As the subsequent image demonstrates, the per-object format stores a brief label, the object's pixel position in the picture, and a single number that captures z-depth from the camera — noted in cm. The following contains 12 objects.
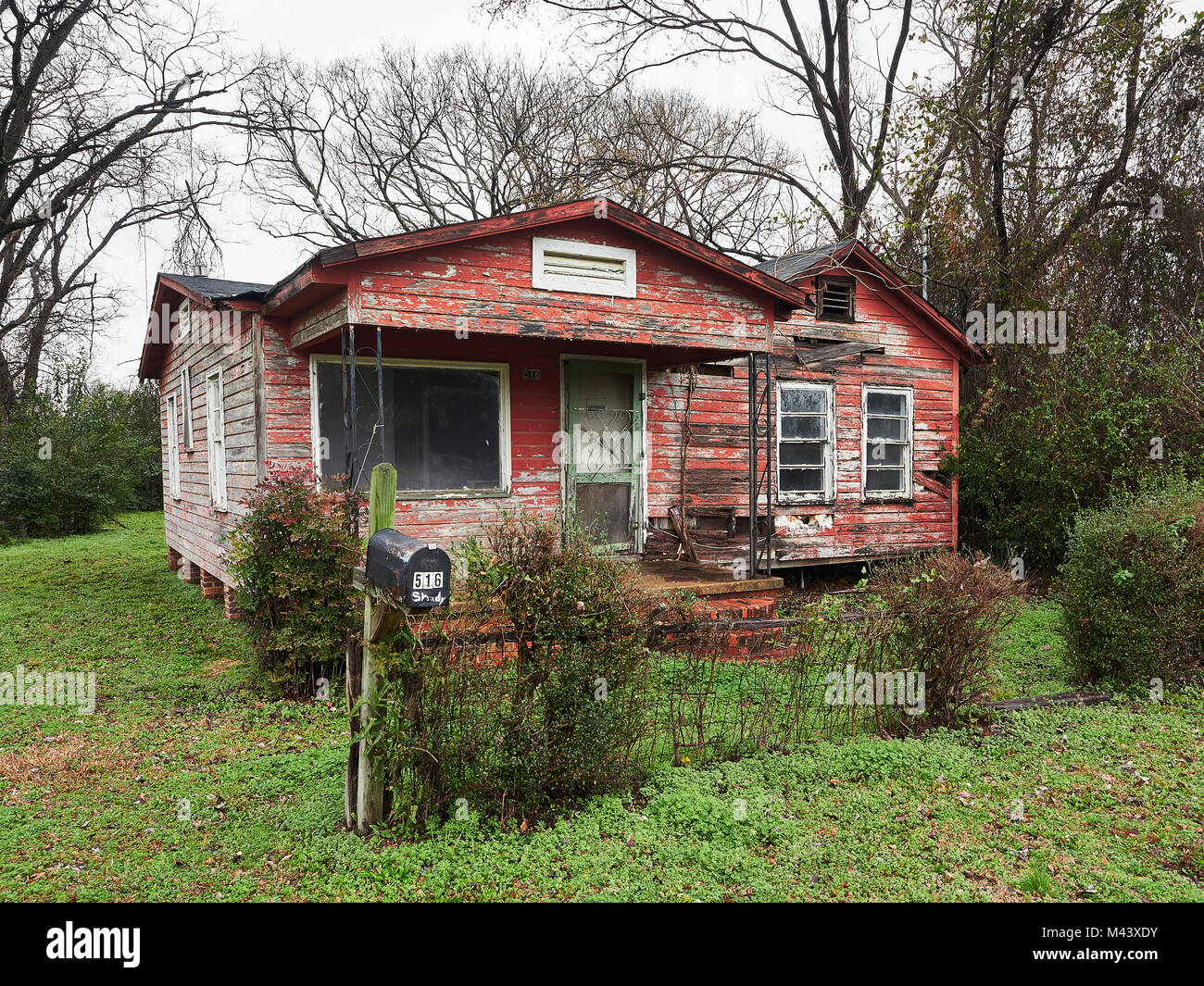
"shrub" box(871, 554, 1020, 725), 573
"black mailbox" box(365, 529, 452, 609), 348
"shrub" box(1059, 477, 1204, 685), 659
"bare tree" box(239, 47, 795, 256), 2350
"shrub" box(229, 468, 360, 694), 680
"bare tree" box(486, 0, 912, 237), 1794
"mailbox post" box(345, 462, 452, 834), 349
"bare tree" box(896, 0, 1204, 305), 1334
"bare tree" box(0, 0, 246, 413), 1320
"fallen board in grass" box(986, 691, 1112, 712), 640
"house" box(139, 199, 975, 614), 785
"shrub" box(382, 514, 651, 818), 422
